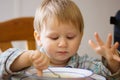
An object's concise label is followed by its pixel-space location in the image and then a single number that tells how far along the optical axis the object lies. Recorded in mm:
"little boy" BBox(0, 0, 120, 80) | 689
